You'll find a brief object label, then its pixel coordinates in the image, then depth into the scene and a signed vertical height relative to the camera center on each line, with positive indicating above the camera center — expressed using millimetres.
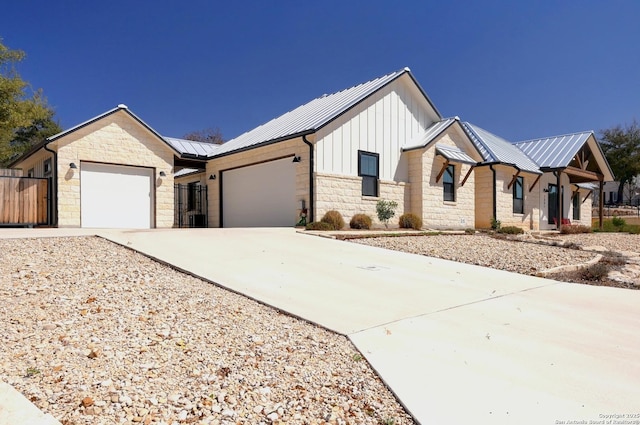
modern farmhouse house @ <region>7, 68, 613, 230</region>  14594 +1716
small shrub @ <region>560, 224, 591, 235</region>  19844 -866
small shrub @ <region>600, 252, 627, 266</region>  9406 -1115
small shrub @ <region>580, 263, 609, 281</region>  7785 -1149
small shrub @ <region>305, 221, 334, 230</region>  13125 -431
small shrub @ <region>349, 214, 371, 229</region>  14578 -345
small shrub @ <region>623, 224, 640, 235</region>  21344 -919
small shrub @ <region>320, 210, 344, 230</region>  13688 -229
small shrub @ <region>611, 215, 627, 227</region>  24564 -620
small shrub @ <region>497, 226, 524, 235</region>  16850 -771
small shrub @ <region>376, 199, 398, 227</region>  15711 +71
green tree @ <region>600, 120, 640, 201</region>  47312 +7051
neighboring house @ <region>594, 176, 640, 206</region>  51469 +2369
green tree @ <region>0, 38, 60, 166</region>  21062 +5767
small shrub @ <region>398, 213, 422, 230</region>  16062 -383
